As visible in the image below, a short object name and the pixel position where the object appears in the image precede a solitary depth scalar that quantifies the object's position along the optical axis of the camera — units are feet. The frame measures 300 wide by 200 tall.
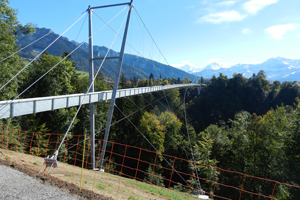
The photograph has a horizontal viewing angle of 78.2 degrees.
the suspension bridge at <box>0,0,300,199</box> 25.05
